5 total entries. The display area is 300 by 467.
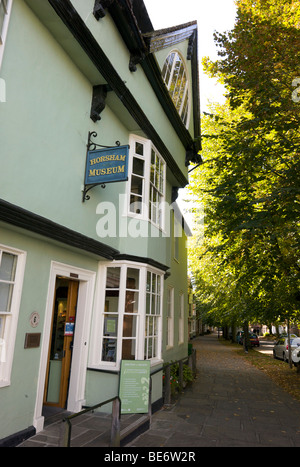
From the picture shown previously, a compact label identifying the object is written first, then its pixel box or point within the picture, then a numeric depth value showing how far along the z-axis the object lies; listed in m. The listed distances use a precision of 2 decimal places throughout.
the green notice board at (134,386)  6.47
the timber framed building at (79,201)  4.93
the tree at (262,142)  8.18
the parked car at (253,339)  34.97
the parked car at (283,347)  19.28
